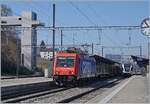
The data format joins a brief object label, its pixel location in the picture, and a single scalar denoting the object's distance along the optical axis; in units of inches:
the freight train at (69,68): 1413.6
